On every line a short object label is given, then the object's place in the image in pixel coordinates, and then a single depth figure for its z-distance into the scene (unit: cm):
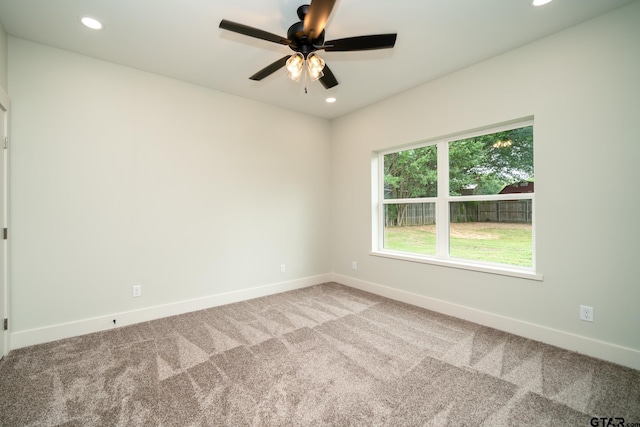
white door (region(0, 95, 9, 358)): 227
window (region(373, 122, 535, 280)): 281
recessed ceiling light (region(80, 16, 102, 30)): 223
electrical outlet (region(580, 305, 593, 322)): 228
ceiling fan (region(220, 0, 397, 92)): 175
